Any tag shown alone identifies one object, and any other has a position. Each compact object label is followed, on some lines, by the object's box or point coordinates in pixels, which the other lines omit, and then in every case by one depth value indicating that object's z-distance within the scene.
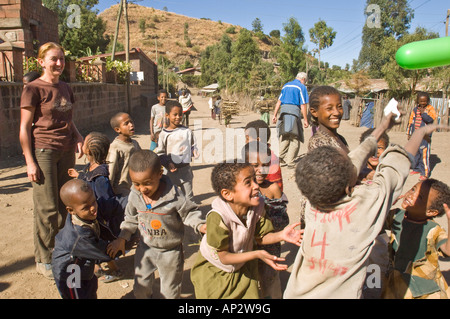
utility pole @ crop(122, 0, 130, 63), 17.86
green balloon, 1.50
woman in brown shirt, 2.73
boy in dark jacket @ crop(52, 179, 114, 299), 2.23
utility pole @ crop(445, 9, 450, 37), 19.53
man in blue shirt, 6.54
